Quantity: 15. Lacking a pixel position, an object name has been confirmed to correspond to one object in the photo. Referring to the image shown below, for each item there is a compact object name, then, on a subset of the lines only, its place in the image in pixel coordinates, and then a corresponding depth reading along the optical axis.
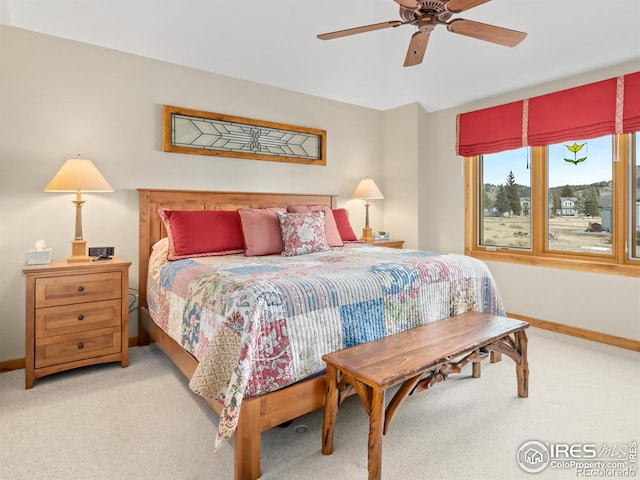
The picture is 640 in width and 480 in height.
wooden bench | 1.49
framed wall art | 3.31
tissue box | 2.46
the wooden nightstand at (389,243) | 4.22
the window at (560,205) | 3.16
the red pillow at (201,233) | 2.81
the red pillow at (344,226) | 3.74
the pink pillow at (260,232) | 2.96
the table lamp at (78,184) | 2.54
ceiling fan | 1.89
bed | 1.55
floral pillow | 2.98
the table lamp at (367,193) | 4.31
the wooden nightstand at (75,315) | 2.36
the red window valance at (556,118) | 3.04
